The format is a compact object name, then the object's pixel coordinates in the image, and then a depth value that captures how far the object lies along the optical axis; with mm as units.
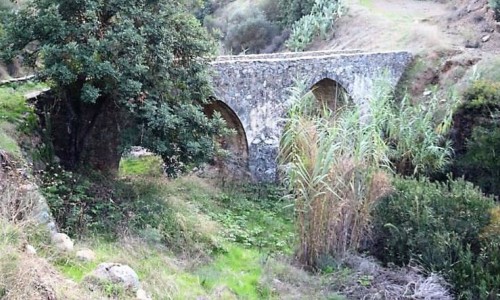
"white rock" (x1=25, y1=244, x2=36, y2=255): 5684
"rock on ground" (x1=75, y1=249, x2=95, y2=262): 6590
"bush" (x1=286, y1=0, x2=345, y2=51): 27281
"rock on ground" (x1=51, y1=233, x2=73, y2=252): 6627
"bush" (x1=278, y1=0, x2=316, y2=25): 29406
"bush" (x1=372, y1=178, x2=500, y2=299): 8648
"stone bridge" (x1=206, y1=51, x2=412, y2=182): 14703
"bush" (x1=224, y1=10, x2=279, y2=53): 30344
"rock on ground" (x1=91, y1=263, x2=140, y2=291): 5922
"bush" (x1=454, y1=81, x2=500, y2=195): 14852
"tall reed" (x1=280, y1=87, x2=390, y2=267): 9094
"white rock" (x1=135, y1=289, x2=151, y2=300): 5927
